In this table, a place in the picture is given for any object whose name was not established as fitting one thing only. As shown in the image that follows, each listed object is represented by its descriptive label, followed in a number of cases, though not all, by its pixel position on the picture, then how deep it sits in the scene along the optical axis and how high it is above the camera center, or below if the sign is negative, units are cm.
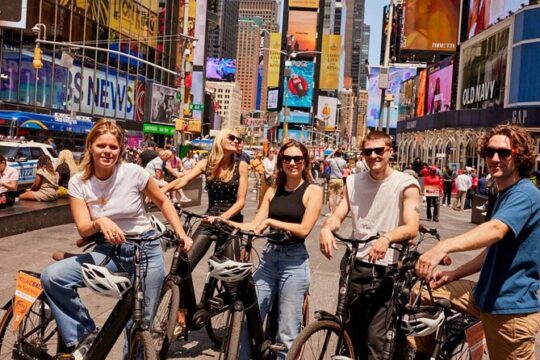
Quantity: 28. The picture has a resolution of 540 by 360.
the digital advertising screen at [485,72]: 4556 +585
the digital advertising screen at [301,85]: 16912 +1397
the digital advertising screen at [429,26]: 7081 +1292
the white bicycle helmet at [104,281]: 405 -92
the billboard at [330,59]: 18000 +2203
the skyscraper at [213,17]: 14926 +2771
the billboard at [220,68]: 18075 +1811
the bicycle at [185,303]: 514 -137
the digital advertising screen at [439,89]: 6241 +581
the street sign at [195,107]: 5204 +212
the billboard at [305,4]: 17588 +3560
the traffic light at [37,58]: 2759 +268
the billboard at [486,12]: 5094 +1114
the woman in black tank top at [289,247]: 480 -78
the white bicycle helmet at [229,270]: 440 -88
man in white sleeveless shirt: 443 -54
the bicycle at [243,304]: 441 -114
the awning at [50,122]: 2935 +13
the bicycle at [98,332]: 409 -130
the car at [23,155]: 1827 -93
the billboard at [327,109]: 17525 +860
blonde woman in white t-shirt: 429 -56
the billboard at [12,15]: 3622 +576
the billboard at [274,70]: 19388 +1955
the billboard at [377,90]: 10256 +897
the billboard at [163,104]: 6141 +259
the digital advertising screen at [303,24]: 17650 +3024
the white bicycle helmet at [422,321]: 412 -106
